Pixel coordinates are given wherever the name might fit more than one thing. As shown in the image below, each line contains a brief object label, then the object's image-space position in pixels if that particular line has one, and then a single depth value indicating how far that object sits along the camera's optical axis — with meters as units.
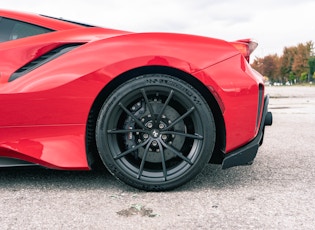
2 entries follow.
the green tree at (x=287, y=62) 84.14
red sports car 2.22
